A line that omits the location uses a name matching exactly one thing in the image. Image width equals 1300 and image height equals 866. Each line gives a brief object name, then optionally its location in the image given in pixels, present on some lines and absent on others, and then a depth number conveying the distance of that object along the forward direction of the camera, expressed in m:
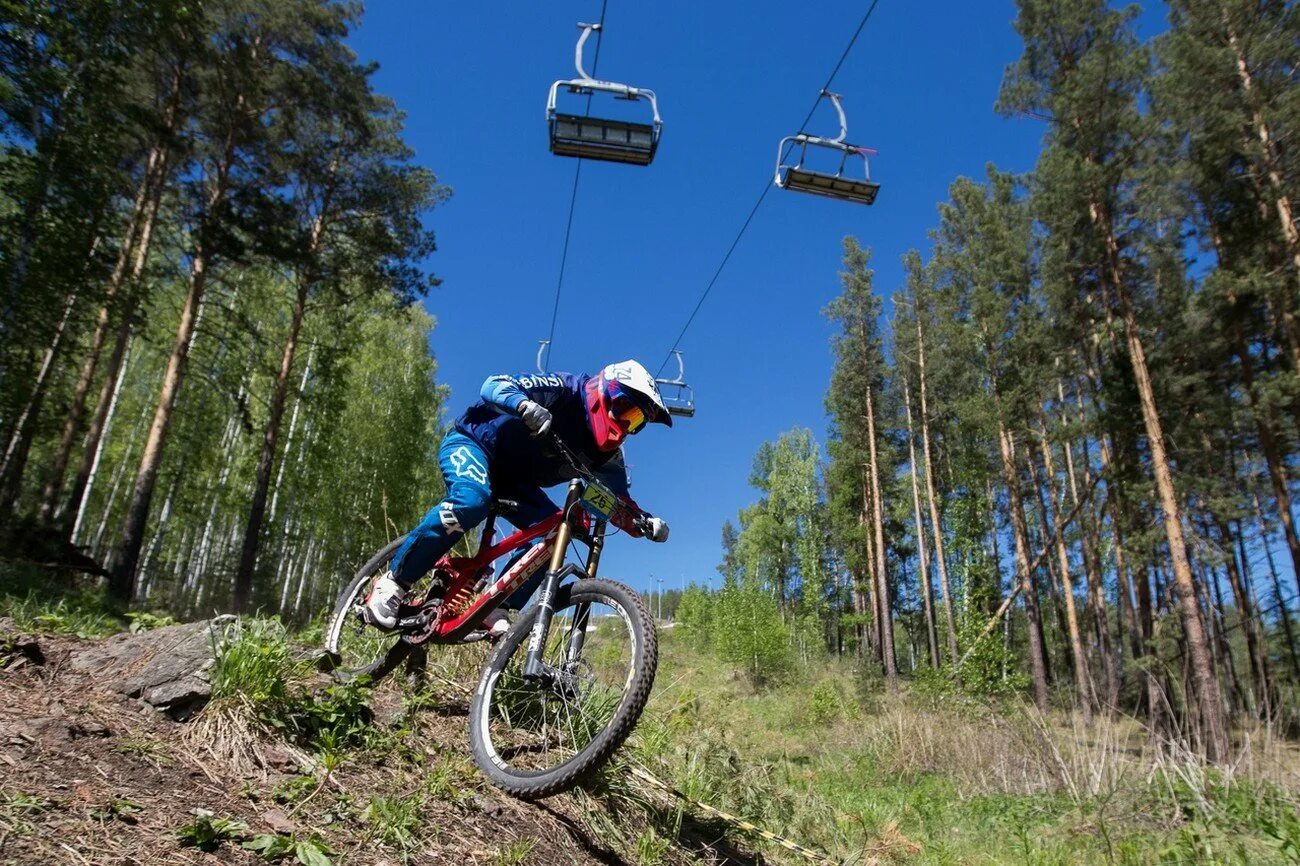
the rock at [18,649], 2.66
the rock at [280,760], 2.44
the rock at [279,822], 2.07
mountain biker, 3.22
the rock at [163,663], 2.55
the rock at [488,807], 2.66
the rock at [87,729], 2.20
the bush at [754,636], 26.48
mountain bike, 2.82
